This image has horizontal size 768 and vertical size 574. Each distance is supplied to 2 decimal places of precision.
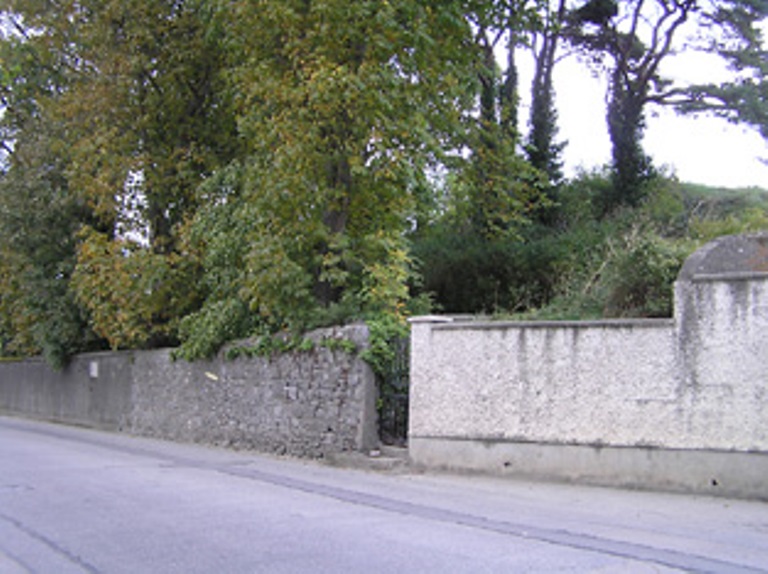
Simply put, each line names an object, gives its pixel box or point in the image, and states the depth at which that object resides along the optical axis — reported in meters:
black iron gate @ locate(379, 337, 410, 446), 13.27
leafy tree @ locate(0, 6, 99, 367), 22.53
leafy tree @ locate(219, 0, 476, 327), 14.29
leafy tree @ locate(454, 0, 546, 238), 16.47
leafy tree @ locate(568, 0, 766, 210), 25.88
